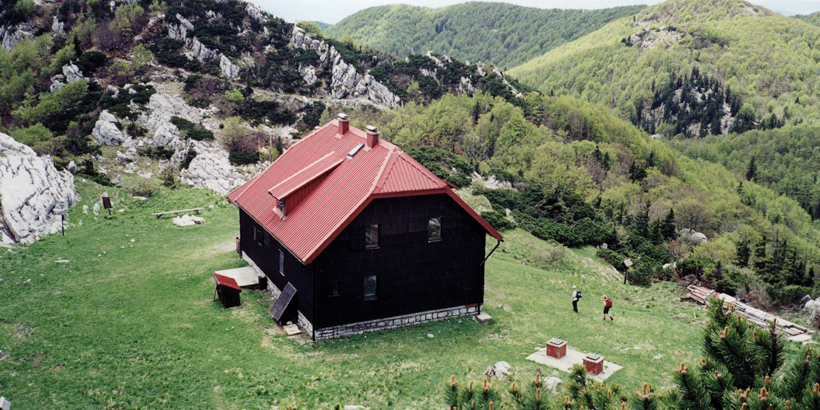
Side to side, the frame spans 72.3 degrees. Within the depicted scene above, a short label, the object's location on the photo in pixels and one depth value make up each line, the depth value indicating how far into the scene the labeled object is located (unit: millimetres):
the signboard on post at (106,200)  34469
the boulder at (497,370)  19034
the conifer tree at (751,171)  138250
